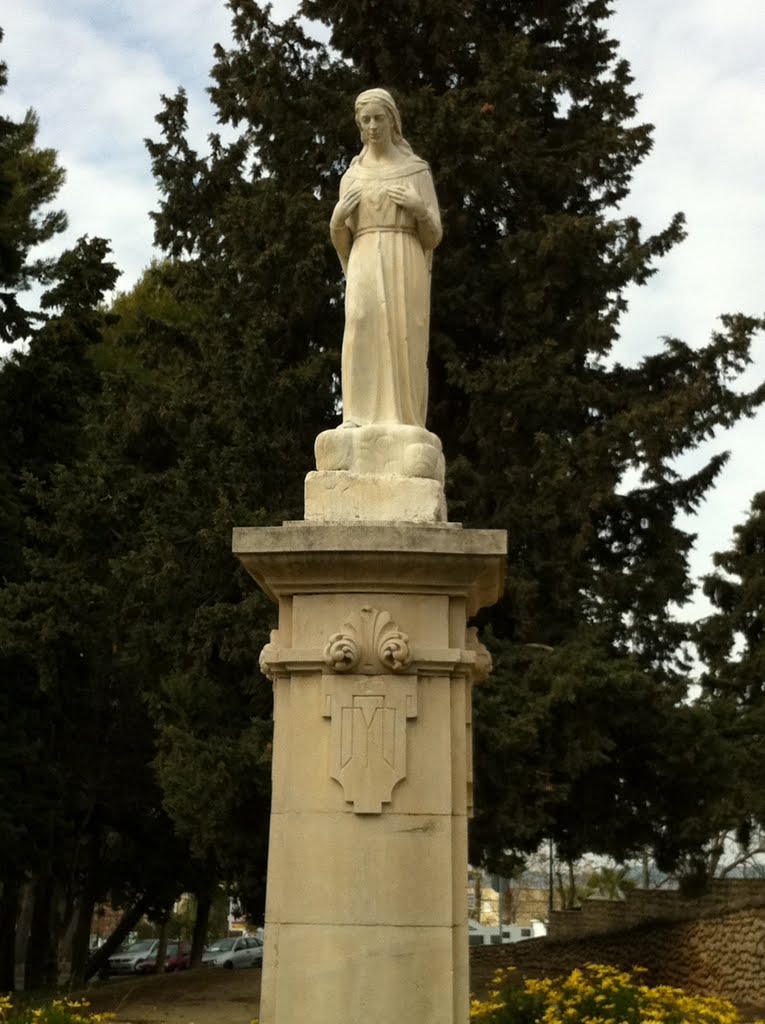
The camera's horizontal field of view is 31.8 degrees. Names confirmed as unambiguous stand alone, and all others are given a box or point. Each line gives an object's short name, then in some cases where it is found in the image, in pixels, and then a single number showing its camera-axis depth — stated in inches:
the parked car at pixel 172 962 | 1552.7
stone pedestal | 249.6
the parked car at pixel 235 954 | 1357.0
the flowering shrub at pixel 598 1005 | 398.9
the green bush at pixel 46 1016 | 398.0
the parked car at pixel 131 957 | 1605.6
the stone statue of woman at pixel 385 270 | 290.4
